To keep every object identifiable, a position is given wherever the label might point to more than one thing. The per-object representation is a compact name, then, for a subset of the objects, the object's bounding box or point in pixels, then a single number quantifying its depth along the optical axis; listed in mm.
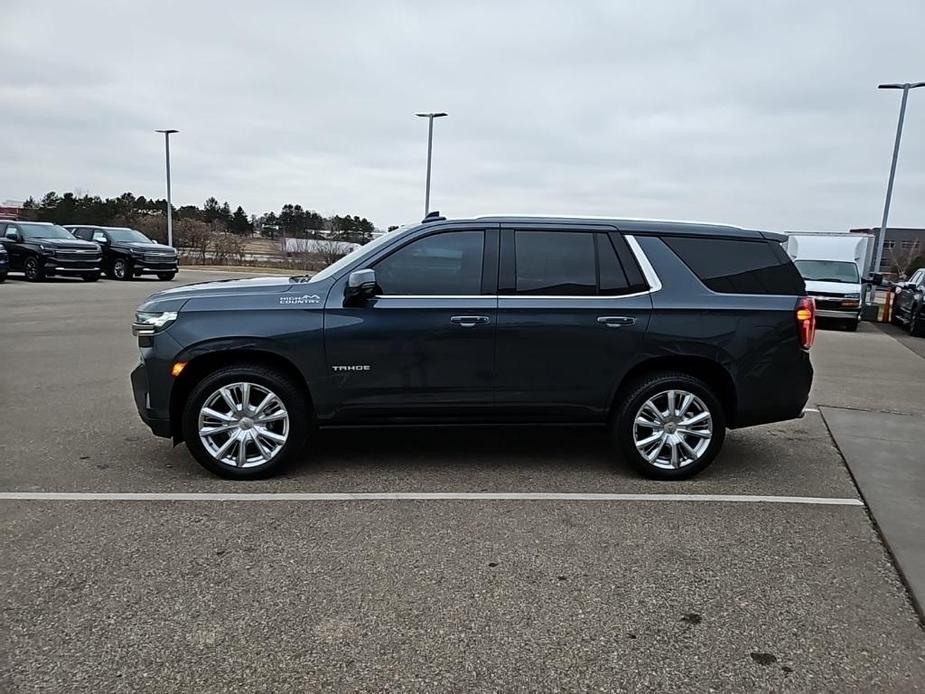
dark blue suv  4805
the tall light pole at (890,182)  22895
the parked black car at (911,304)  16312
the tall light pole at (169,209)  38969
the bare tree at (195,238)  42562
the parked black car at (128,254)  24859
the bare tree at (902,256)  56988
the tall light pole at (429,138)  32438
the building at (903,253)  57875
